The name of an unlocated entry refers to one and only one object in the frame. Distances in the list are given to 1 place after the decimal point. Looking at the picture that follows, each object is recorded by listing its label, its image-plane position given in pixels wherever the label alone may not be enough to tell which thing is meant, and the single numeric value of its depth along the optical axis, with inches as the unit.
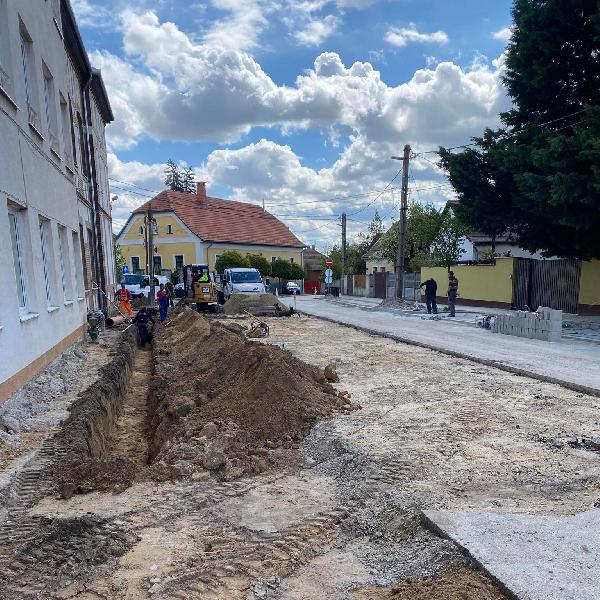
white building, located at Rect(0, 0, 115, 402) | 277.3
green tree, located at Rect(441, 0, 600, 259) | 519.5
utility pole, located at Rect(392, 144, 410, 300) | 946.1
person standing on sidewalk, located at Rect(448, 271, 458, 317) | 733.3
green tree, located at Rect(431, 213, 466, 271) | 1264.8
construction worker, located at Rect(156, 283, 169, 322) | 768.3
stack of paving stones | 496.4
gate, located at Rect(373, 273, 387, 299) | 1451.8
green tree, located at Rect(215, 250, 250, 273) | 1486.2
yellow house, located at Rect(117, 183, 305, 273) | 1653.5
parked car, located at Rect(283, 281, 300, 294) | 1663.4
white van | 966.4
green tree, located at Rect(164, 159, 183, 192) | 2719.0
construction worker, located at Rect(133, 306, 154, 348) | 575.8
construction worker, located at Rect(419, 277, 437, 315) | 789.9
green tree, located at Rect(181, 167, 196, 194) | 2728.8
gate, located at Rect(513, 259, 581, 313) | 717.3
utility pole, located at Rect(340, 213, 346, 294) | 1695.4
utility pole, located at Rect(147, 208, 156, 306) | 941.9
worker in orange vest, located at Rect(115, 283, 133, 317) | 749.9
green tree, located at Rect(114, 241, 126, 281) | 1372.5
